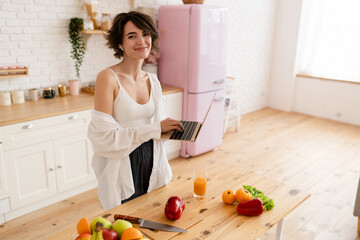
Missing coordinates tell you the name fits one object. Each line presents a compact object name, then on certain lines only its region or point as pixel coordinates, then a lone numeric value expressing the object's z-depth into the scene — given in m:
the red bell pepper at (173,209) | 1.35
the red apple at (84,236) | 1.06
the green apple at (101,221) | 1.17
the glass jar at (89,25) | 3.16
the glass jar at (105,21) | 3.26
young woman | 1.51
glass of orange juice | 1.58
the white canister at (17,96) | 2.90
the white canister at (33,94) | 3.01
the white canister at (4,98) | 2.81
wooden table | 1.31
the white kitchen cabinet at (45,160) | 2.52
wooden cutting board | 1.27
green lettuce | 1.49
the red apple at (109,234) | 1.12
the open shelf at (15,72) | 2.78
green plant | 3.17
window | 5.27
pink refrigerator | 3.54
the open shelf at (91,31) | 3.13
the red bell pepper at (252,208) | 1.42
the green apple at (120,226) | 1.17
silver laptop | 1.51
